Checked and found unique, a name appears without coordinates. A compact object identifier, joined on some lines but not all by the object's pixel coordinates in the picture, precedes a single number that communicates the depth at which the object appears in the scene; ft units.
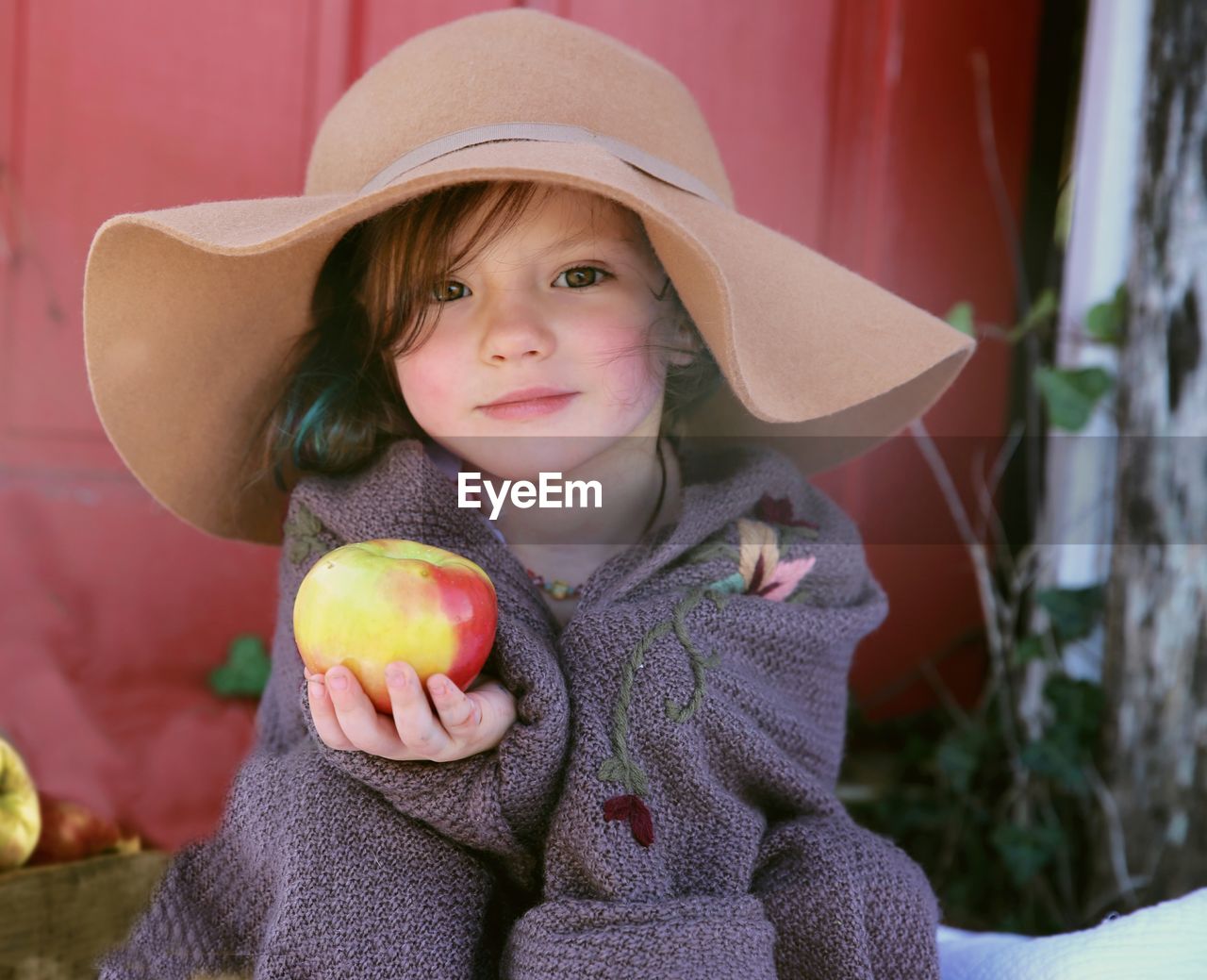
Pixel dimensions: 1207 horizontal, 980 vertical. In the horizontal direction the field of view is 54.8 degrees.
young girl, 2.86
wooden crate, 3.65
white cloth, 3.28
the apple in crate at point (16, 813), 3.76
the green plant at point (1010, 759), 5.25
